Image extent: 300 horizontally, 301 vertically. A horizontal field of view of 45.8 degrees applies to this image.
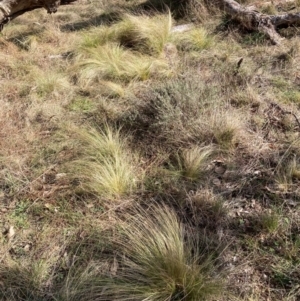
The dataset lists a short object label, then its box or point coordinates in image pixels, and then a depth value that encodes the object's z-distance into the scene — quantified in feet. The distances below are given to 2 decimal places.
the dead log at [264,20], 15.56
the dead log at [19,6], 15.43
